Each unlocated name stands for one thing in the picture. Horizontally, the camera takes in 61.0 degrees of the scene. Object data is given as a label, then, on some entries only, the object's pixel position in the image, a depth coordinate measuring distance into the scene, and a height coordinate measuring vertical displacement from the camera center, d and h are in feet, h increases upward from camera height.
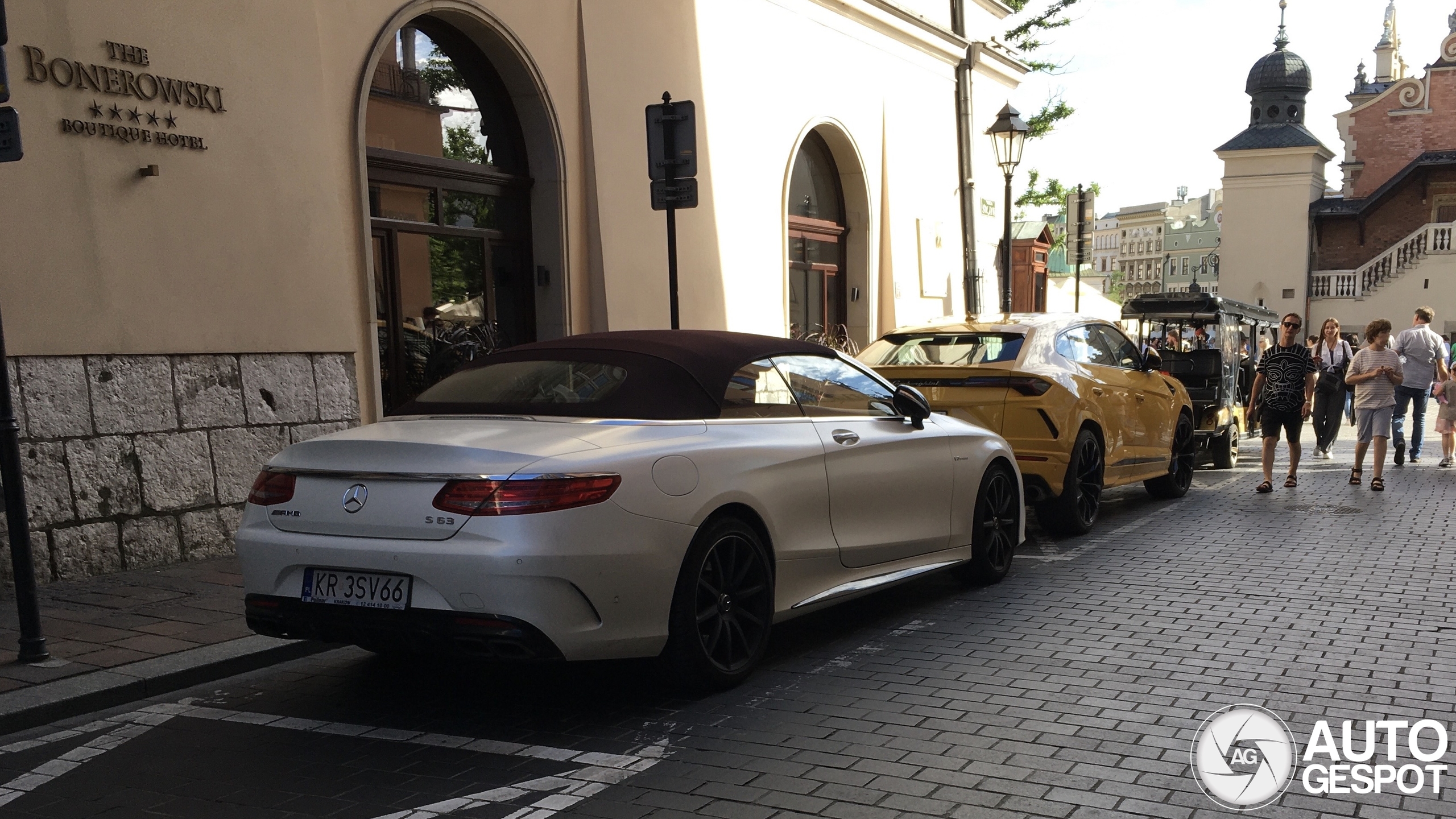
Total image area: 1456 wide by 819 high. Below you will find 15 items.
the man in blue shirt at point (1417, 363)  47.21 -2.88
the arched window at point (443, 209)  34.73 +3.43
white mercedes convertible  14.51 -2.45
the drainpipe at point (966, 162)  72.02 +8.31
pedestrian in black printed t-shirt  39.60 -3.14
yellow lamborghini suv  29.17 -2.19
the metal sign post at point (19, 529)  17.85 -2.74
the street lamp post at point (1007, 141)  55.62 +7.33
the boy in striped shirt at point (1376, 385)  42.01 -3.28
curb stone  16.06 -4.87
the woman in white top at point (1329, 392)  53.78 -4.39
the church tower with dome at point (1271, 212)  153.38 +10.20
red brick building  137.90 +9.59
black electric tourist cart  47.75 -2.57
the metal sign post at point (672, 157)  29.48 +3.79
